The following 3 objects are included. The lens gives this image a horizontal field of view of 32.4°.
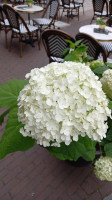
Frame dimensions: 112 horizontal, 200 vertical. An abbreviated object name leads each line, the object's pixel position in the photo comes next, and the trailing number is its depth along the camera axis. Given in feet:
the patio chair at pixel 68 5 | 25.40
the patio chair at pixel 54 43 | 10.35
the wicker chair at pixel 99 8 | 22.92
